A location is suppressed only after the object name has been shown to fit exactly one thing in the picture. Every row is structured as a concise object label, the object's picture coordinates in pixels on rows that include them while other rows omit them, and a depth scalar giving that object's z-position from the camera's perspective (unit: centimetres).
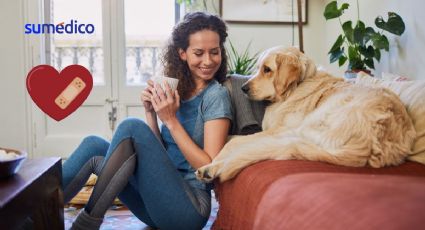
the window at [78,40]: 328
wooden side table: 84
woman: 134
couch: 68
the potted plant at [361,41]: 218
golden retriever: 114
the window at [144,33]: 332
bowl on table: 99
